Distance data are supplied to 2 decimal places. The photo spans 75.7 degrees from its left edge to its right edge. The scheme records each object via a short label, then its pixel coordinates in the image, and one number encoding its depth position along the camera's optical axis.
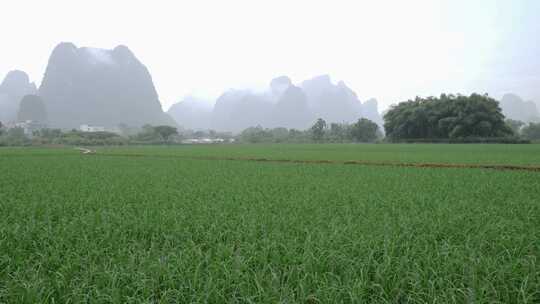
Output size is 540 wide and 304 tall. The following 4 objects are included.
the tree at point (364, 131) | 94.75
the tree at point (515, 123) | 109.14
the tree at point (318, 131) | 104.15
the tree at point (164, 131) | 103.31
